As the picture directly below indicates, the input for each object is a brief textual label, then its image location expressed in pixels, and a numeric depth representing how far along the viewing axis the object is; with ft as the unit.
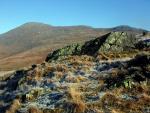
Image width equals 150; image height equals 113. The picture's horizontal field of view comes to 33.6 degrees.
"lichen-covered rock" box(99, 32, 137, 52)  96.86
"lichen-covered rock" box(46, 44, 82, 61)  104.85
